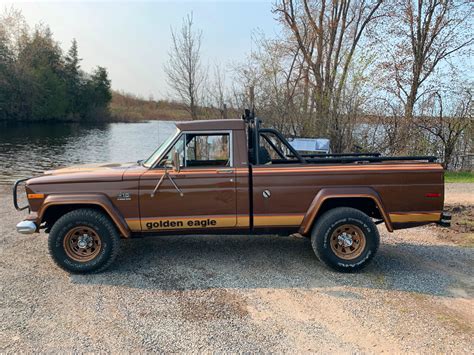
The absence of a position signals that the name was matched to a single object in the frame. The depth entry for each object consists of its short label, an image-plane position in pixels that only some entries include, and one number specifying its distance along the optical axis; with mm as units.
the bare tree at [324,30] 15005
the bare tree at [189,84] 15242
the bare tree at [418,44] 14984
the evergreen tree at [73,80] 58094
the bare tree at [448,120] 14164
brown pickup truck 4480
